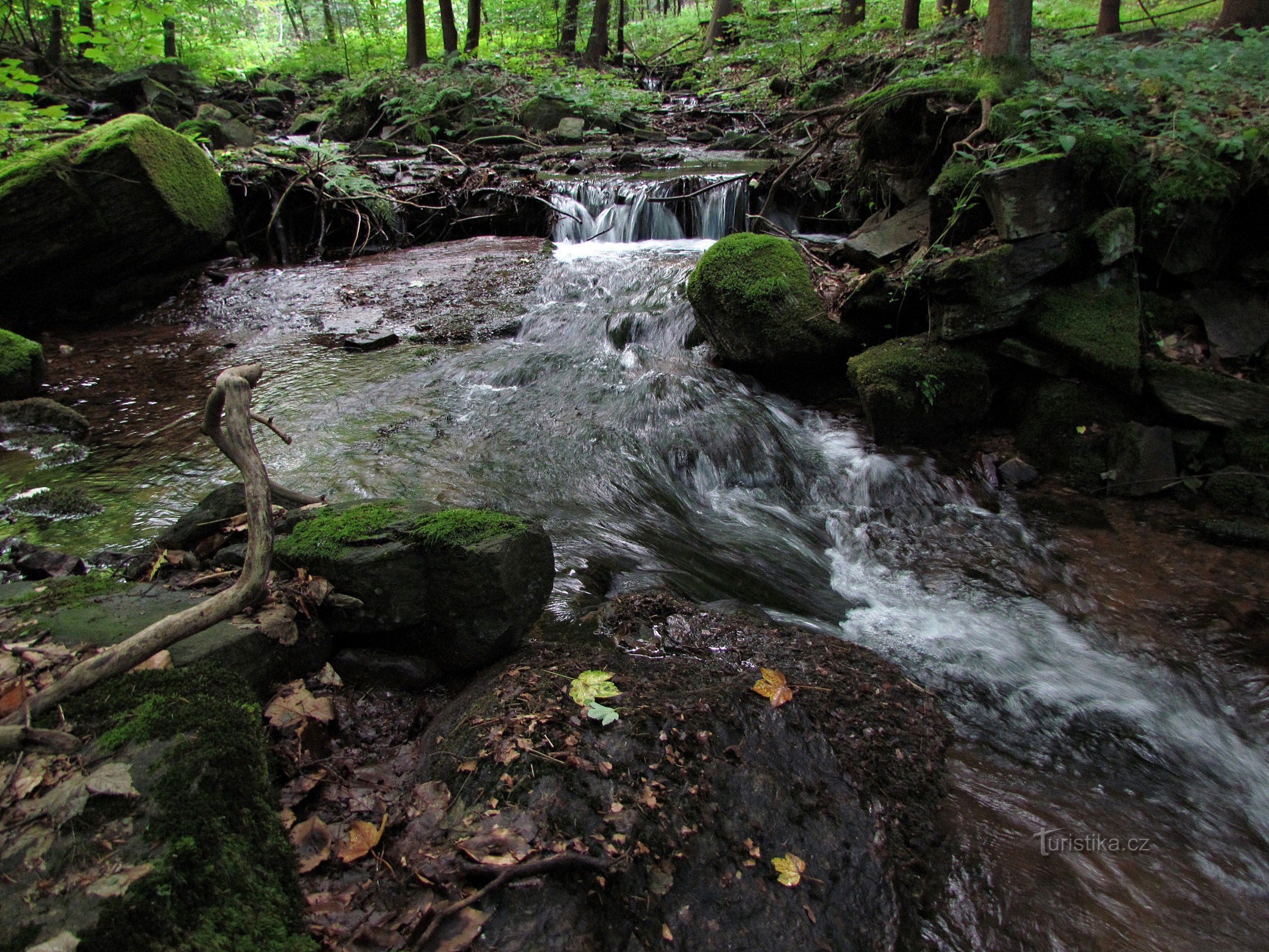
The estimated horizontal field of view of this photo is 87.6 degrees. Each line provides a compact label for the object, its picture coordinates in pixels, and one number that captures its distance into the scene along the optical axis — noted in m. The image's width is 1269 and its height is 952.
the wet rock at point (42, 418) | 5.72
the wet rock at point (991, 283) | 5.83
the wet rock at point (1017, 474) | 5.94
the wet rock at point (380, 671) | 2.97
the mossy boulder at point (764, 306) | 6.70
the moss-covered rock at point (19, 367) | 6.22
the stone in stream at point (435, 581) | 2.90
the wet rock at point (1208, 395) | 5.42
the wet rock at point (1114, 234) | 5.65
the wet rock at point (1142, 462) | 5.55
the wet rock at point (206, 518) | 3.53
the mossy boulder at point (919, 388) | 6.11
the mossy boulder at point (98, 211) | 7.47
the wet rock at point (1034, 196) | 5.71
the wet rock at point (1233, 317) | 5.65
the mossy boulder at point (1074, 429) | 5.79
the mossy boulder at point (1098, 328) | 5.66
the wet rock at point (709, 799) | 2.01
